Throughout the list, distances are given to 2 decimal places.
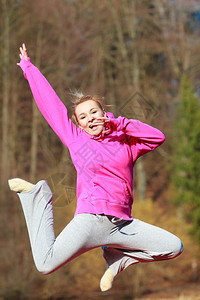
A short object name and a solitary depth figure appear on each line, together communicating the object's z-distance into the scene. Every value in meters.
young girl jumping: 6.52
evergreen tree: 34.84
